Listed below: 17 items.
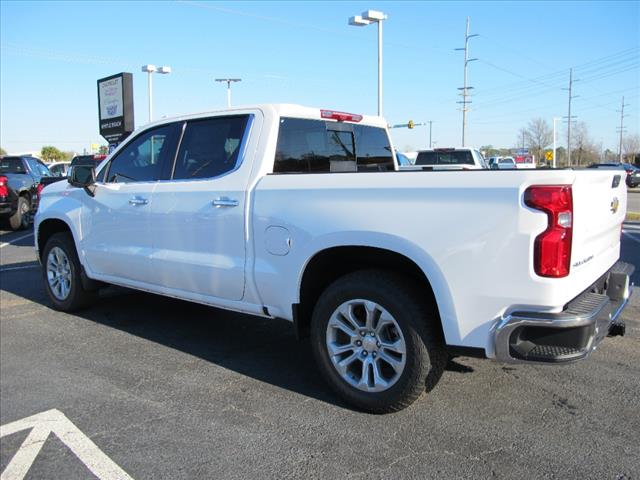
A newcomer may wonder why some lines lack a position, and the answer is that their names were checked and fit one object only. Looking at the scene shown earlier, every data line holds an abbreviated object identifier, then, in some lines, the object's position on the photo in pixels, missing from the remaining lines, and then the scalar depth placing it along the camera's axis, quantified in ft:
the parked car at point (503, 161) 114.51
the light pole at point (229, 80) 111.75
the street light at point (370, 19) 73.72
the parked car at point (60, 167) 102.42
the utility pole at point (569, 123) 226.52
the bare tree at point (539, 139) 282.15
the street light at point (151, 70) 85.71
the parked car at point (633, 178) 109.45
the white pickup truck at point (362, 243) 9.44
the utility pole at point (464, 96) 186.78
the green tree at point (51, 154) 268.21
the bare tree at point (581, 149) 276.82
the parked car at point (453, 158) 50.47
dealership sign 45.50
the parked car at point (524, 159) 157.40
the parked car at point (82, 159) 60.90
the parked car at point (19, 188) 43.45
